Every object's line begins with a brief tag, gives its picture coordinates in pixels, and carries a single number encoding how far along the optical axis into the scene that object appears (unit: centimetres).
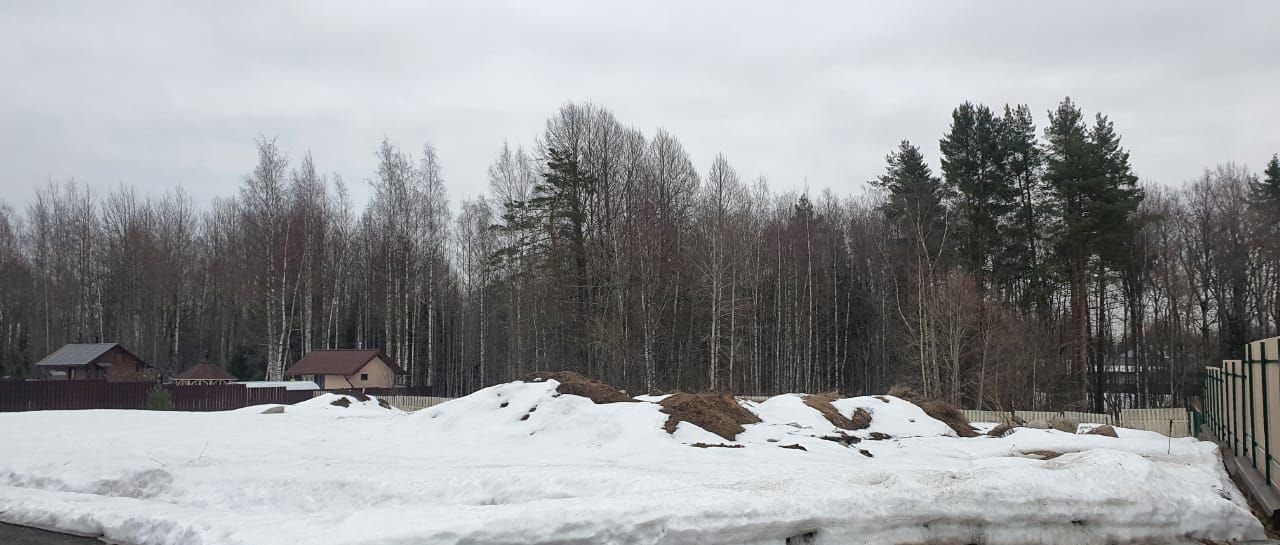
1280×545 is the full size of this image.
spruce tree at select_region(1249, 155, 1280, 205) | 4163
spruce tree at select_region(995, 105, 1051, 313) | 3966
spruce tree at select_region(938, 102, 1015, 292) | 4103
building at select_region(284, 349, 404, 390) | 4156
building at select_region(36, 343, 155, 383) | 4322
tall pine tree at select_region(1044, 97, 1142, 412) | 3738
